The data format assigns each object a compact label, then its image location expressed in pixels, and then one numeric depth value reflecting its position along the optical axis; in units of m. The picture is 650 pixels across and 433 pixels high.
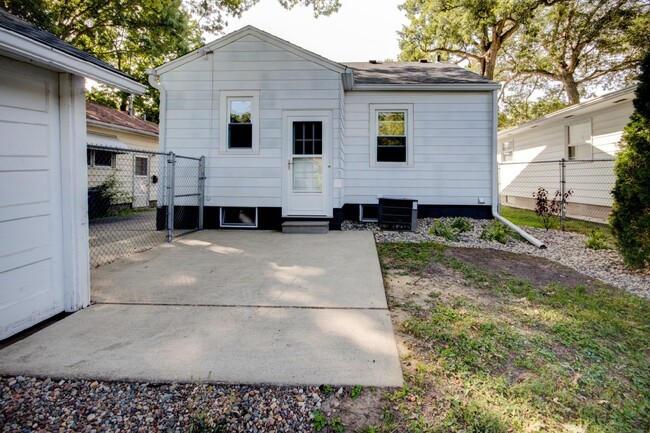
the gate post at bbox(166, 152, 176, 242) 5.97
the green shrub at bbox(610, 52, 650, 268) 4.46
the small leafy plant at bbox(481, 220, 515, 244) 6.41
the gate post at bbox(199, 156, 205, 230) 7.42
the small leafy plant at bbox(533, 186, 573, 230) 7.74
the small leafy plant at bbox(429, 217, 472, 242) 6.55
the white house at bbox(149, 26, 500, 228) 7.31
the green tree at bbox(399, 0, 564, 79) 14.30
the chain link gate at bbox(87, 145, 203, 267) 6.05
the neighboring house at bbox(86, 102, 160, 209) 11.09
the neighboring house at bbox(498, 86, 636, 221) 8.62
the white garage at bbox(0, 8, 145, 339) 2.58
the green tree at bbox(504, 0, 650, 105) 14.16
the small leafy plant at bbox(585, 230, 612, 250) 5.93
